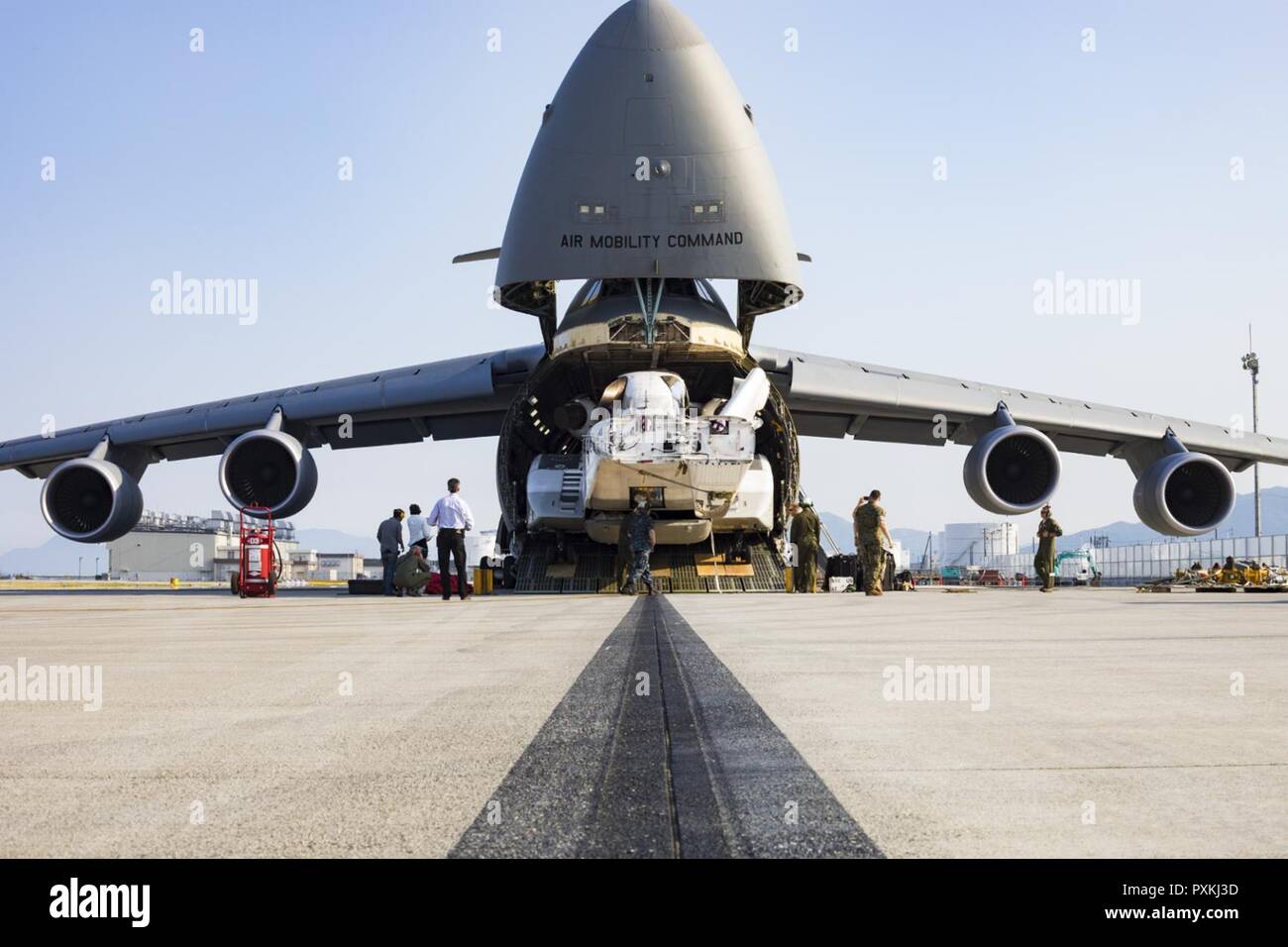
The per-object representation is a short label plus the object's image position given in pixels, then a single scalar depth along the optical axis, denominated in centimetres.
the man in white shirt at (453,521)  1579
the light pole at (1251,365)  5550
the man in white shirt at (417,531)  1991
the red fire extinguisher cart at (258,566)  1936
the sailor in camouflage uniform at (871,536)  1761
